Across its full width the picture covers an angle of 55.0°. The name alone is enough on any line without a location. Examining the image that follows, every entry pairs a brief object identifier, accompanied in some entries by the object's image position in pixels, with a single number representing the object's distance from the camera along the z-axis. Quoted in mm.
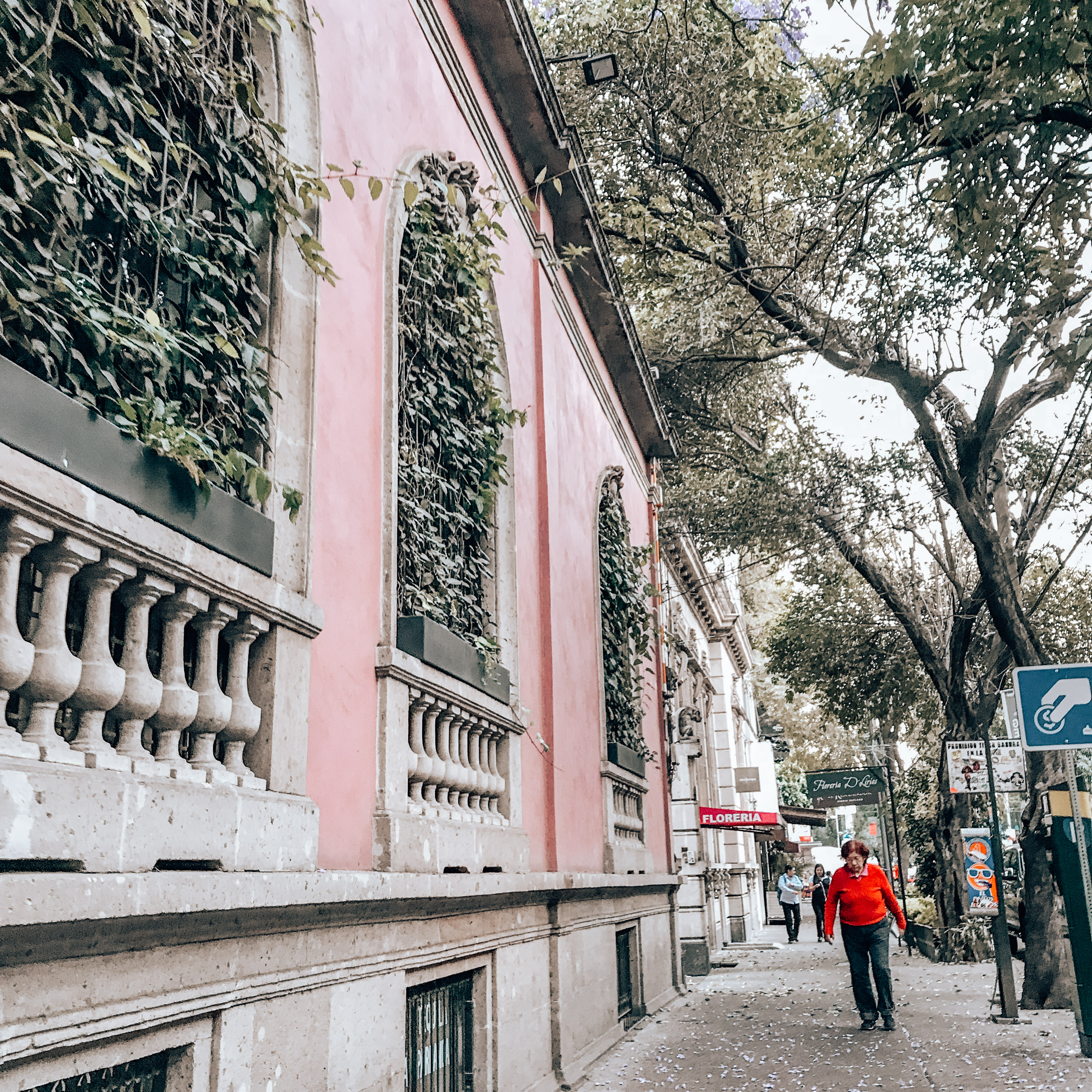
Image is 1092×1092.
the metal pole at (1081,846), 7875
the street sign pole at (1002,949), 10047
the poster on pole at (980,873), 10570
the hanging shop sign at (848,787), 20703
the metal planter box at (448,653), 5434
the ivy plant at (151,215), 2938
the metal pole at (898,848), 20750
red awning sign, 19016
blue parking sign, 7281
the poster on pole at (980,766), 11633
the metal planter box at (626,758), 10828
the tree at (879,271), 5949
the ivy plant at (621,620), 11477
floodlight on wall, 9820
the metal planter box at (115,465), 2717
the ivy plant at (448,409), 5965
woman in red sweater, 9305
